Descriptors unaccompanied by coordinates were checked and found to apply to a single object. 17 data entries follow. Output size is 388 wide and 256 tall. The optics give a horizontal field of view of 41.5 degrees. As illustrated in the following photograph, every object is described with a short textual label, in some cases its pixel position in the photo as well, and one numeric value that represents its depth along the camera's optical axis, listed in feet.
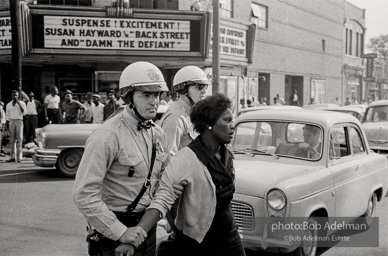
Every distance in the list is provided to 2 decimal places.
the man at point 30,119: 49.11
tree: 212.23
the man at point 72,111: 43.43
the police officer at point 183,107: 14.62
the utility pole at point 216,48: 45.14
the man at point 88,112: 44.30
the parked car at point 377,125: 38.01
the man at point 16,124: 41.70
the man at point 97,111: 45.75
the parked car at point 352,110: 44.65
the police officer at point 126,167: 9.03
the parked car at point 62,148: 34.58
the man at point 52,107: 49.42
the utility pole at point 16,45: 46.29
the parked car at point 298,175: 16.24
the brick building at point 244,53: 53.31
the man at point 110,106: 45.16
